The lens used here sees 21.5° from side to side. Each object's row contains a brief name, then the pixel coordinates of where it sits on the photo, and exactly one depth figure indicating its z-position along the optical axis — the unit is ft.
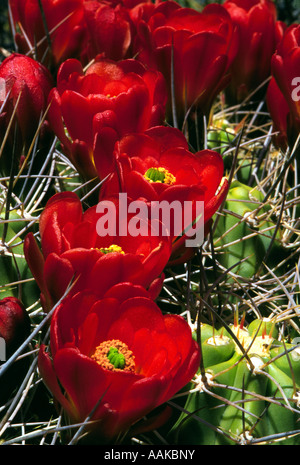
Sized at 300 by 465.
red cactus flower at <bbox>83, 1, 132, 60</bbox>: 1.26
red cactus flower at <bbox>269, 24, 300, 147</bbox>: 1.15
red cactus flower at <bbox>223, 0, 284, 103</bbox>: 1.36
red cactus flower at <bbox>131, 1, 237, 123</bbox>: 1.14
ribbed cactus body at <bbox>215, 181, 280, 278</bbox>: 1.13
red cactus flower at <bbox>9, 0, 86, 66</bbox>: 1.30
